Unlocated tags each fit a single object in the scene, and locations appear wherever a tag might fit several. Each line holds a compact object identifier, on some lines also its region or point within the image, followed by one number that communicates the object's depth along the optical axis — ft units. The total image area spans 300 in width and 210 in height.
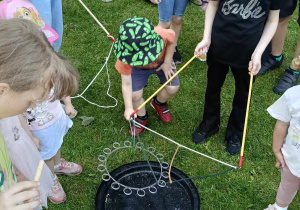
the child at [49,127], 6.65
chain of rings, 7.94
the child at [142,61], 7.19
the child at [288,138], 5.95
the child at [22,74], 4.04
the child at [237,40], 7.11
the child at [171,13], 10.64
